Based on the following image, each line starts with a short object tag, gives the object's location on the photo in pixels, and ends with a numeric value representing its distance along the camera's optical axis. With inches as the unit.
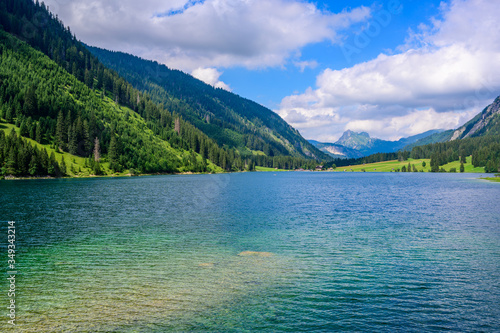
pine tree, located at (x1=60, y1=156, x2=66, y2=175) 6573.8
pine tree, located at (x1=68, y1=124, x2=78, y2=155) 7642.7
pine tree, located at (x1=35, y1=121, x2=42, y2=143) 7180.1
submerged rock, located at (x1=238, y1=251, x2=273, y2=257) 1285.7
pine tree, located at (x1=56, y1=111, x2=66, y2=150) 7490.2
